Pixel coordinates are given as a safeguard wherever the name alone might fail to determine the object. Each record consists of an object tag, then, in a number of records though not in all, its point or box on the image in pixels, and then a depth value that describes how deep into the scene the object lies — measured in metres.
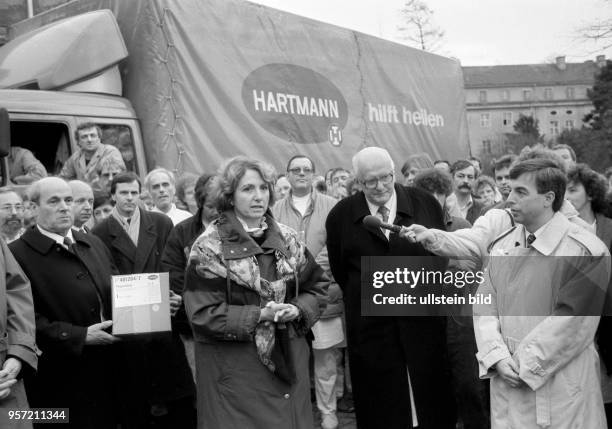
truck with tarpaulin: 7.36
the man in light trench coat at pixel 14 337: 3.41
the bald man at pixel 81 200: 5.22
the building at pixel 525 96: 100.88
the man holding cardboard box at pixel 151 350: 4.81
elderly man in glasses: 4.65
